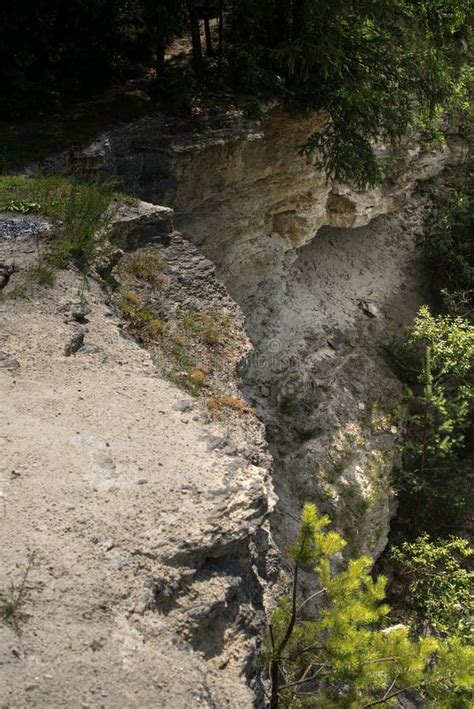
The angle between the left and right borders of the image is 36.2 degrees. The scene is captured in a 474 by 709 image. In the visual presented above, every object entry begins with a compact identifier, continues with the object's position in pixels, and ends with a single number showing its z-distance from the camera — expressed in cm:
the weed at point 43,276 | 684
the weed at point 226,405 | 670
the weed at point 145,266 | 791
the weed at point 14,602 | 400
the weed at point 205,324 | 767
